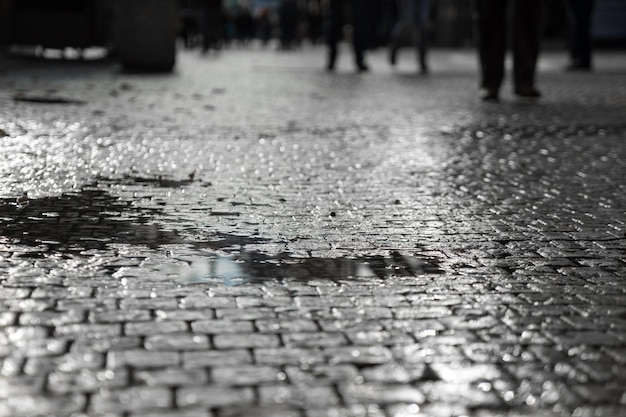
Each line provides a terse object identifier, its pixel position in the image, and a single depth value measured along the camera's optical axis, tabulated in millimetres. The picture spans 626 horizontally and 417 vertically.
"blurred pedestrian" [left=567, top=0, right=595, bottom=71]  17672
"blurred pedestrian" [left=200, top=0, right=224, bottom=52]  28578
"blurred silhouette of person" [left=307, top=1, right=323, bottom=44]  45594
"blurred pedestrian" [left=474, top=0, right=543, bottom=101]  11219
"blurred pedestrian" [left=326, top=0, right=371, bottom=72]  17797
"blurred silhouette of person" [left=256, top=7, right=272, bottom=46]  44884
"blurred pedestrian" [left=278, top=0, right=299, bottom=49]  35781
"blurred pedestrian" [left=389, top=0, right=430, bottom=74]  17672
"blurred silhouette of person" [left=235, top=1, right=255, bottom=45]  44125
